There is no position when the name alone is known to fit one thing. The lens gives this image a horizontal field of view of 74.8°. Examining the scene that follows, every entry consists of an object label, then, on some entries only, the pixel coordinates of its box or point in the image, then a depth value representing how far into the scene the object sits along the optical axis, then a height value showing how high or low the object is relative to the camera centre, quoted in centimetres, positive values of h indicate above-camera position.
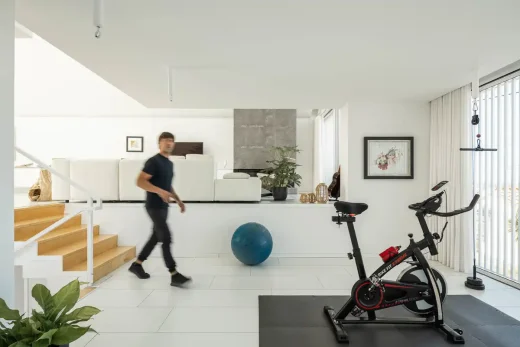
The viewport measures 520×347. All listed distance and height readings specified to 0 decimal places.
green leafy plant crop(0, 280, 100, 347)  162 -75
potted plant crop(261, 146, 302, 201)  543 -7
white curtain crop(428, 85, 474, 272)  415 +8
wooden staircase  369 -84
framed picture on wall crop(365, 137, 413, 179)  502 +25
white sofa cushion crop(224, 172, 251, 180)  508 -4
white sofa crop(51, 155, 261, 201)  485 -12
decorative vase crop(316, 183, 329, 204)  529 -31
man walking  355 -22
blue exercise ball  432 -91
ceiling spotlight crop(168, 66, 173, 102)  369 +105
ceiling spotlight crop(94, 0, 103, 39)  218 +104
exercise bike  262 -88
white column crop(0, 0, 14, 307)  202 +12
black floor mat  246 -122
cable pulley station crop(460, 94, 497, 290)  355 -111
